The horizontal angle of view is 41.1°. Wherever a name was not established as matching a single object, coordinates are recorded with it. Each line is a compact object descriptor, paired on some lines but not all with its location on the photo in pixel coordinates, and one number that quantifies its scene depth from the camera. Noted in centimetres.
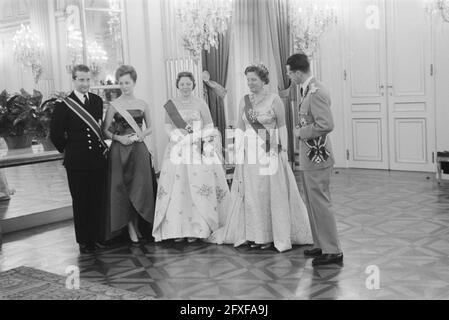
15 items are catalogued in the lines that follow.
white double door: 739
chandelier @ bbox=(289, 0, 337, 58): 761
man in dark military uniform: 439
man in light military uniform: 375
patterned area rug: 344
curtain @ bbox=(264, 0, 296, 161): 790
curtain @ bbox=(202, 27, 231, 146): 689
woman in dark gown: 462
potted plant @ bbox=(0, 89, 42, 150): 520
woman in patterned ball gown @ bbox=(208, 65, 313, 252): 433
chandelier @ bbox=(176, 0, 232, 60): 620
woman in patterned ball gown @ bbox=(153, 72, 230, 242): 467
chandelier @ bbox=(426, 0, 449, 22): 669
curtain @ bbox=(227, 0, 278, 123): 823
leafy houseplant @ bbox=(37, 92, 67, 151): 534
